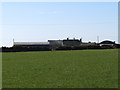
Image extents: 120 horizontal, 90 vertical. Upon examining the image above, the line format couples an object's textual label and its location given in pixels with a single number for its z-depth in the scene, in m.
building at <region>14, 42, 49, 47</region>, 142.62
